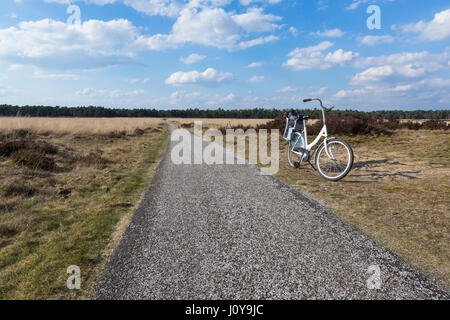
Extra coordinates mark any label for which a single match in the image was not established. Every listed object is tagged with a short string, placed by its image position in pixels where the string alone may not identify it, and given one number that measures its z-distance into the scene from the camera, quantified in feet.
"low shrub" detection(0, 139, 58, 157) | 37.46
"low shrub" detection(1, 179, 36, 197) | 23.89
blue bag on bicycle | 31.91
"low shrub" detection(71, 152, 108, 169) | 38.50
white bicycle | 24.92
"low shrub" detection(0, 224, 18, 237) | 16.56
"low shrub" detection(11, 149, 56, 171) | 34.45
